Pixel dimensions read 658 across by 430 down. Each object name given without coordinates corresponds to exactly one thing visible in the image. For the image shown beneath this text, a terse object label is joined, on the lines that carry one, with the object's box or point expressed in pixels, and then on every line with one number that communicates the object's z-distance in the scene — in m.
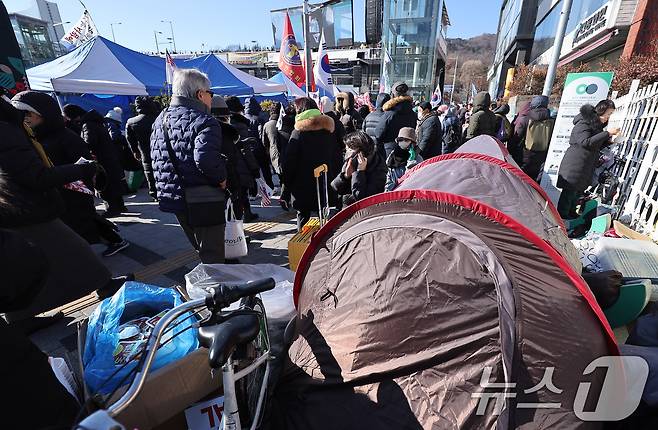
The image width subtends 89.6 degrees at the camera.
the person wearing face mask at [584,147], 4.41
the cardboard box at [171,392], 1.59
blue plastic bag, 1.69
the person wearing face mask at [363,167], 3.51
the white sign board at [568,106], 5.84
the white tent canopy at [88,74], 6.45
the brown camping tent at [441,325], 1.43
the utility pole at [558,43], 7.63
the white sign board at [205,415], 1.77
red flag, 8.05
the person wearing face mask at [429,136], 5.54
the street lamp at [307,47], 7.73
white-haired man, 2.67
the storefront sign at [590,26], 12.92
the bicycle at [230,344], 1.10
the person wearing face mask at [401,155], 4.53
